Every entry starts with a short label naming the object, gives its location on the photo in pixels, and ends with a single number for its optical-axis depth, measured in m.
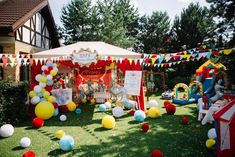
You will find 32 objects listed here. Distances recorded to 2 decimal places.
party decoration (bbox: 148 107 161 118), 8.31
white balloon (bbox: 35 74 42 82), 8.99
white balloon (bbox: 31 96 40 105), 8.42
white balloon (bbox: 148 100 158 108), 9.88
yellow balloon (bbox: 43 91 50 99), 8.74
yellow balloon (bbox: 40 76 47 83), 8.90
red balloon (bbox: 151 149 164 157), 4.34
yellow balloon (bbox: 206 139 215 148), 5.03
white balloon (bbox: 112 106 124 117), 8.39
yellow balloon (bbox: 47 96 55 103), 8.71
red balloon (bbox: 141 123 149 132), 6.48
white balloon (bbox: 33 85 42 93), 8.59
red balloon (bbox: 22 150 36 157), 4.37
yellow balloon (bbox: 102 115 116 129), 6.89
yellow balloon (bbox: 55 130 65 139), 5.97
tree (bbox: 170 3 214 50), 26.75
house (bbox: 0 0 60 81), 11.36
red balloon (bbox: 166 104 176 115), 8.95
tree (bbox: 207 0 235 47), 7.72
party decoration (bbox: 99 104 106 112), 9.84
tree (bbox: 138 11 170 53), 33.03
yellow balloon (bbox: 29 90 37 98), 8.60
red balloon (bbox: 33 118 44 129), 7.03
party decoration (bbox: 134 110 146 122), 7.79
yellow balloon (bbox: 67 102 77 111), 9.94
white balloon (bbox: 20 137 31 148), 5.31
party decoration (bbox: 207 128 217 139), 5.37
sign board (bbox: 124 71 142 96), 9.20
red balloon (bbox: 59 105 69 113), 9.67
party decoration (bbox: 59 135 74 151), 5.02
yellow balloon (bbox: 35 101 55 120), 7.89
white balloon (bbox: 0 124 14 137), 6.02
